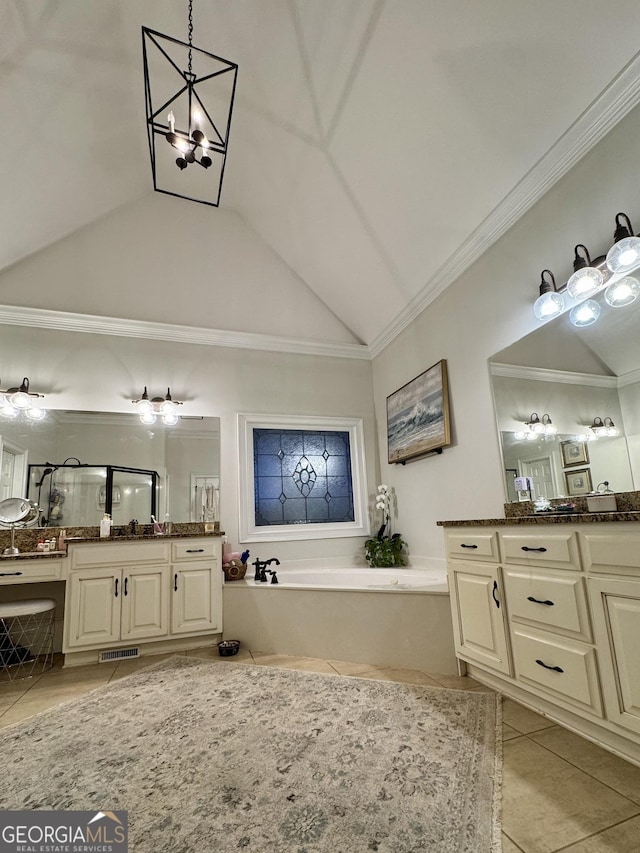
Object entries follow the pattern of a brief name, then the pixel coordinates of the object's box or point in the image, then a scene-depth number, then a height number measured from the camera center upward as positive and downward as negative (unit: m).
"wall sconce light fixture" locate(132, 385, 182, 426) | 3.87 +1.01
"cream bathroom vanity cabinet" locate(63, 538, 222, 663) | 3.01 -0.52
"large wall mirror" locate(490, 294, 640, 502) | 2.09 +0.55
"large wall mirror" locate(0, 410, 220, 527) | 3.45 +0.47
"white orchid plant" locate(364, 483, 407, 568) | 3.96 -0.33
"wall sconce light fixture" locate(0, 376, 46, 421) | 3.47 +1.00
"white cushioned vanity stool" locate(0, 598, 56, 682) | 2.87 -0.84
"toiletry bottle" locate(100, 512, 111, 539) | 3.44 -0.04
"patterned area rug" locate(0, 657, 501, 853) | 1.31 -0.96
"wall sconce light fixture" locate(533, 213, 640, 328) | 2.02 +1.10
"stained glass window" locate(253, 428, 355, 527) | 4.21 +0.37
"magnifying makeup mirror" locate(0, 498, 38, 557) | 3.31 +0.12
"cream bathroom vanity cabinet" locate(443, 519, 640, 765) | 1.55 -0.50
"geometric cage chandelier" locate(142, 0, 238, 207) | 2.98 +3.17
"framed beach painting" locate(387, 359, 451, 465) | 3.42 +0.79
